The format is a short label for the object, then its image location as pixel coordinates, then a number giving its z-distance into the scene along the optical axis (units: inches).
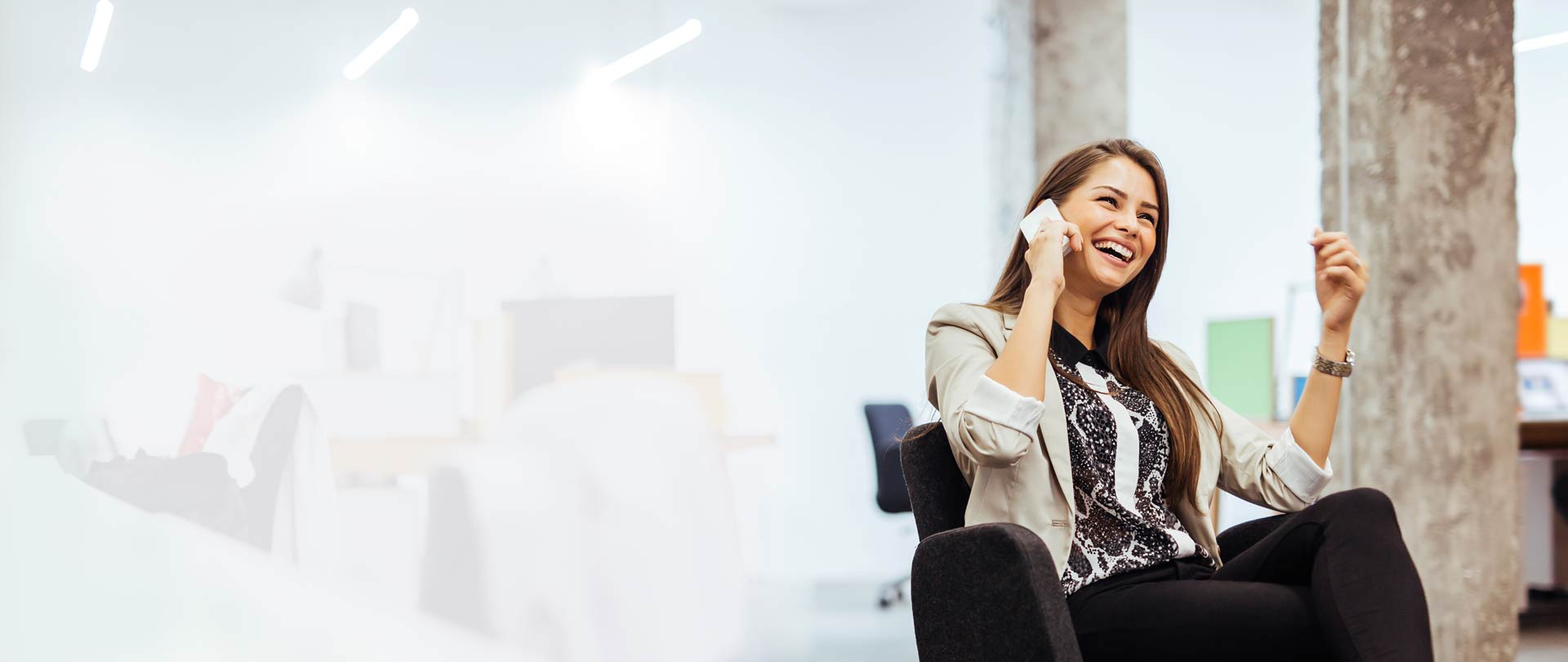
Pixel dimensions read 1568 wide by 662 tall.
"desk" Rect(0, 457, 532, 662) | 96.1
